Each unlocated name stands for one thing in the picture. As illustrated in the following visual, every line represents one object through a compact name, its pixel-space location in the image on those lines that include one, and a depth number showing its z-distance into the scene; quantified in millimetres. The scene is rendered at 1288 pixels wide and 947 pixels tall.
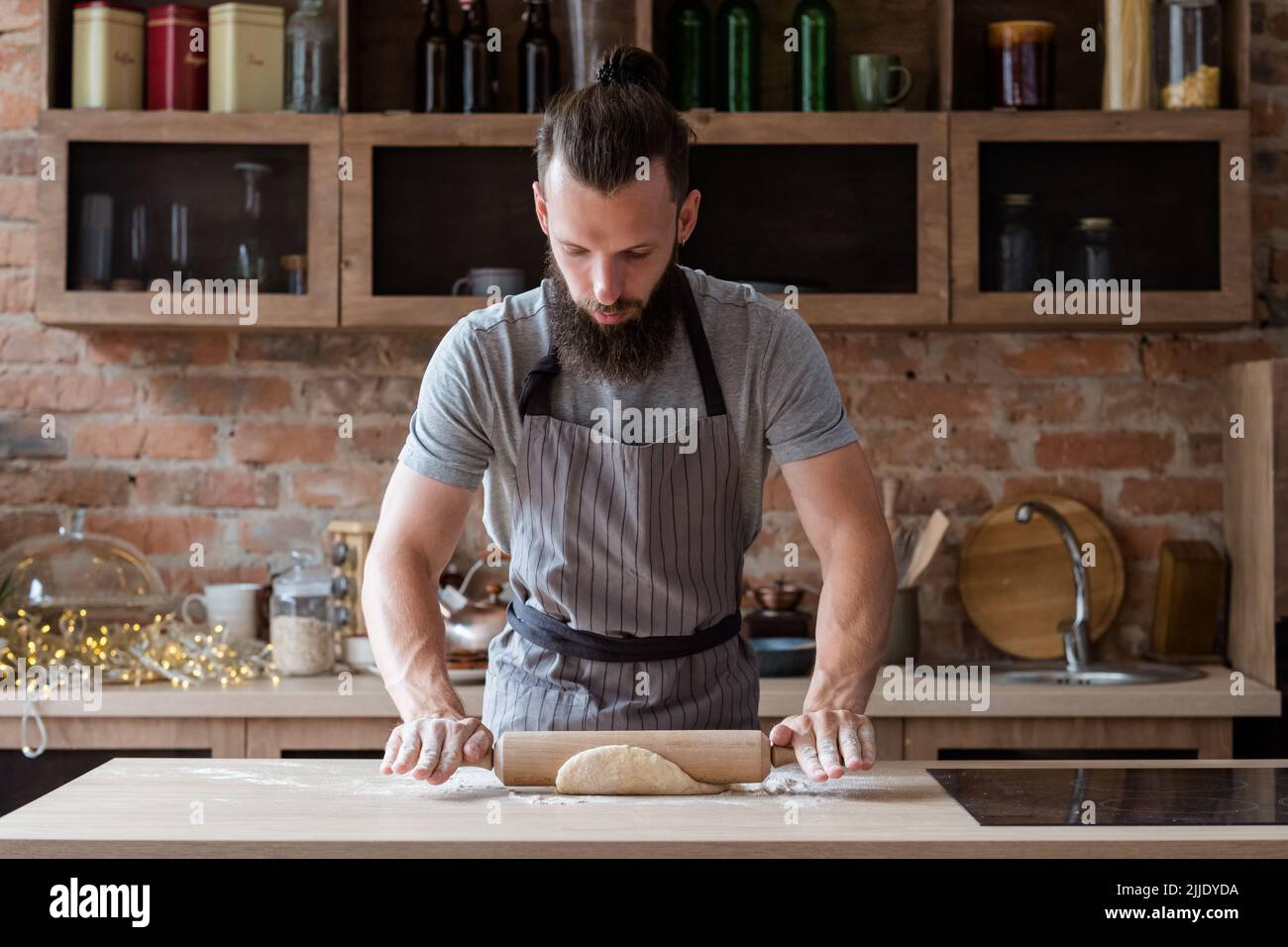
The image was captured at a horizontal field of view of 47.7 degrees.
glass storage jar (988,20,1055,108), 2857
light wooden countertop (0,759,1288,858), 1309
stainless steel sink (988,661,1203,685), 2855
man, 1845
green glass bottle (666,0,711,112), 2877
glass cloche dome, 2875
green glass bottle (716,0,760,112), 2893
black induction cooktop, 1430
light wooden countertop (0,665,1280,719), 2604
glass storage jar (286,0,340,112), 2922
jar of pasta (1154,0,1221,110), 2865
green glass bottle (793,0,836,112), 2912
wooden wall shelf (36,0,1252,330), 2826
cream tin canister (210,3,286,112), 2857
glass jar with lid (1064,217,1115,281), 2875
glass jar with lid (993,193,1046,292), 2854
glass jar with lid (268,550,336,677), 2775
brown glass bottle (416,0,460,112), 2908
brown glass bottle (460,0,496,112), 2908
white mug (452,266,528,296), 2856
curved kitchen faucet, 2928
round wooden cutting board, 3078
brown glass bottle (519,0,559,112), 2934
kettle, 2744
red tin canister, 2871
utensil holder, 2914
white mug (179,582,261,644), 2998
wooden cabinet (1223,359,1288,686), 2748
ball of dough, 1535
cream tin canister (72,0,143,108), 2857
